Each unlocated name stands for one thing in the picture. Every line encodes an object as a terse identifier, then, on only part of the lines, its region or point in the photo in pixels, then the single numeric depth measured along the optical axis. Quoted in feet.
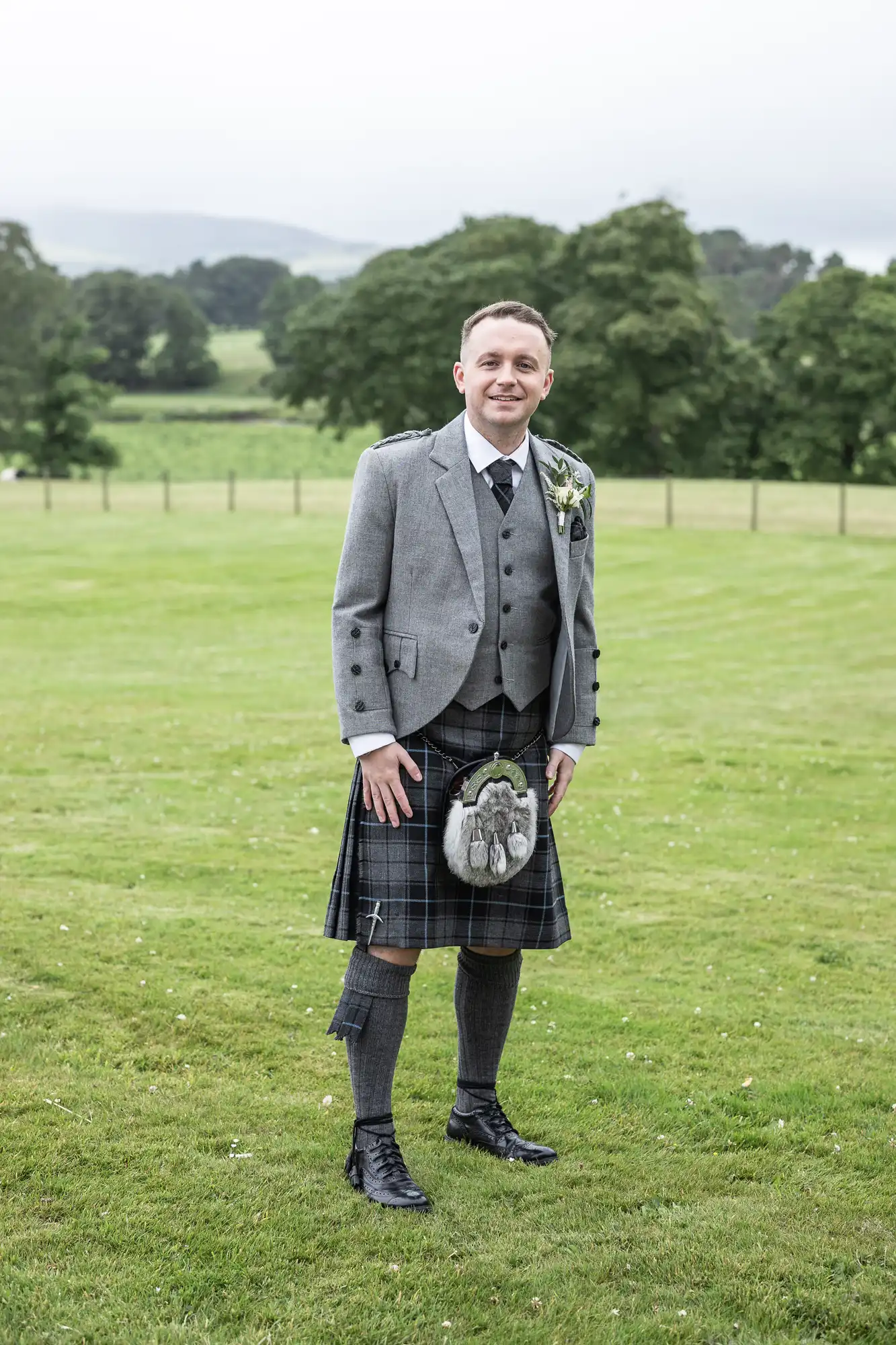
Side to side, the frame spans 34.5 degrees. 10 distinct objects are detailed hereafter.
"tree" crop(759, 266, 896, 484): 158.71
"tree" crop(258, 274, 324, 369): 362.33
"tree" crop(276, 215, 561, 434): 169.99
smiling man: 12.50
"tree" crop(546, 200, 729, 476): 152.56
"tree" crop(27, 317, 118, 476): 176.24
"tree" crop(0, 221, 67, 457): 173.27
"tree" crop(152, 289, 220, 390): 345.10
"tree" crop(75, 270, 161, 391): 339.16
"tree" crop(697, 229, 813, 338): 343.05
